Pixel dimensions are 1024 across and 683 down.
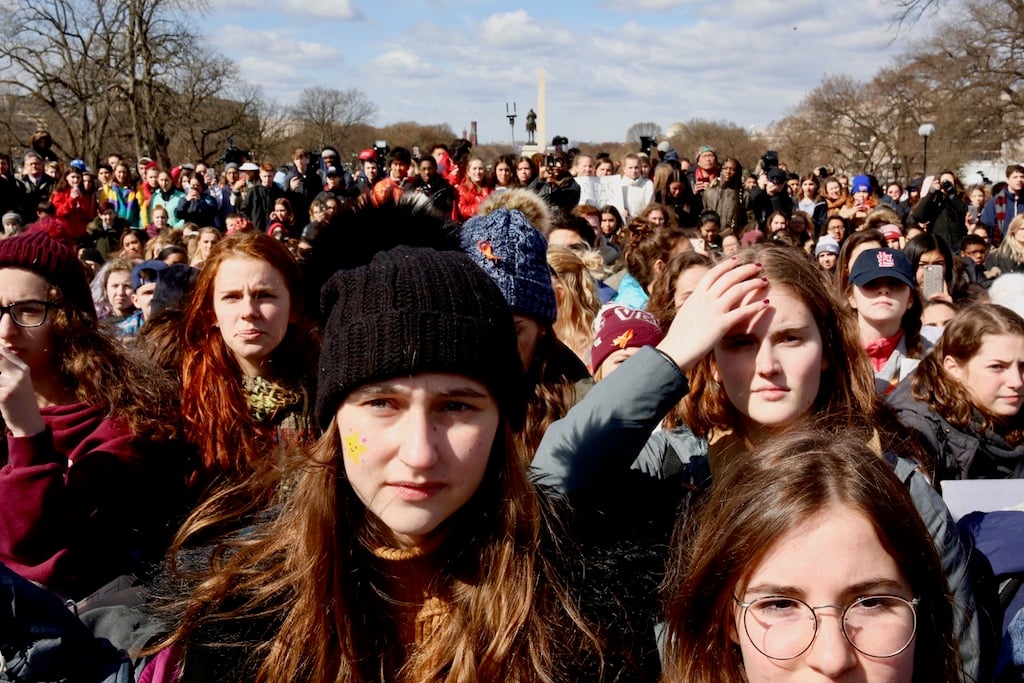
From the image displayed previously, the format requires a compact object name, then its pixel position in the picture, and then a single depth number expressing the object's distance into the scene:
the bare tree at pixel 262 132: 43.72
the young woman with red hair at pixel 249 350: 3.18
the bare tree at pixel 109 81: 31.45
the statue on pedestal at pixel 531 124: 28.80
